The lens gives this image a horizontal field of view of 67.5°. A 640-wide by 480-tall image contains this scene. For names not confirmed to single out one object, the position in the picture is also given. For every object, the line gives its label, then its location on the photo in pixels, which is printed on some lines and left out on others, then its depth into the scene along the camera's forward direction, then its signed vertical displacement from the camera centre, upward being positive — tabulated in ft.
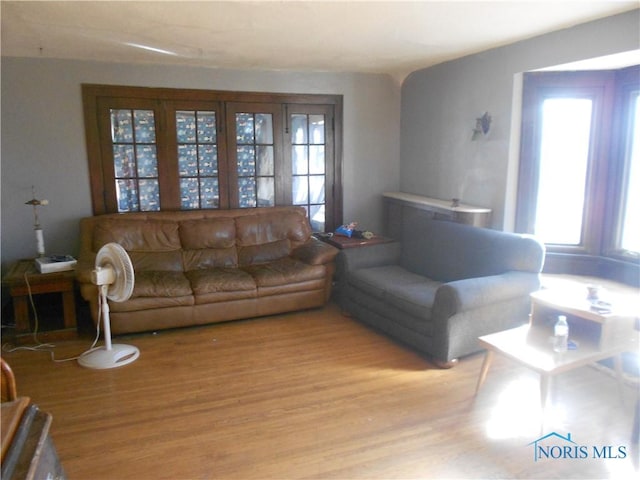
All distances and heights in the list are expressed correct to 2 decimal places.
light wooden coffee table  8.29 -3.42
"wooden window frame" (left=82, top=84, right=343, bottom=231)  14.82 +1.19
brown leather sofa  12.73 -3.20
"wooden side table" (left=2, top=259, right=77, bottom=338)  12.06 -3.28
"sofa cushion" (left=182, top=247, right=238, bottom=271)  14.74 -3.07
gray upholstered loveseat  10.63 -3.21
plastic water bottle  8.53 -3.19
